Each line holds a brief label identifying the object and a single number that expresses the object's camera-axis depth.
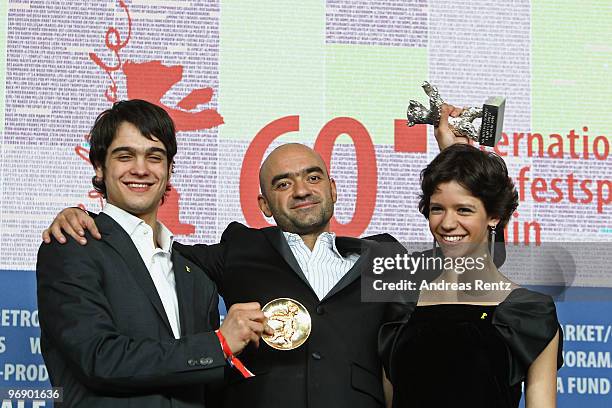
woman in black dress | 5.33
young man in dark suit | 5.13
